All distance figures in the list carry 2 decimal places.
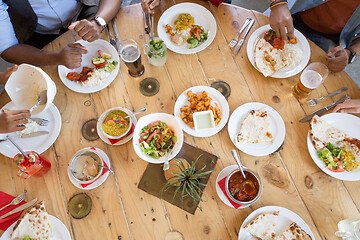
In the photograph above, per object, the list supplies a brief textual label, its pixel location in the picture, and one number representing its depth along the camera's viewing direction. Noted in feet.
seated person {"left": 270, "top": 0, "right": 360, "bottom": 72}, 6.10
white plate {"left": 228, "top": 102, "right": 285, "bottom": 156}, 5.49
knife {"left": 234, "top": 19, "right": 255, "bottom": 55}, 6.34
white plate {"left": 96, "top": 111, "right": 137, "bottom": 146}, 5.62
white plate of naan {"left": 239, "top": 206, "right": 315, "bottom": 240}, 4.84
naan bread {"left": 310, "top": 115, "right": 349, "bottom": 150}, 5.45
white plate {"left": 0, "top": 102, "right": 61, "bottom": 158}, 5.52
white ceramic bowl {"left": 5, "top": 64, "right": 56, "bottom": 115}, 5.06
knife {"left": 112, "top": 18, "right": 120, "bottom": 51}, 6.47
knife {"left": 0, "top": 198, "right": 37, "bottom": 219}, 5.12
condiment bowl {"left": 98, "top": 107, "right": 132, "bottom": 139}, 5.32
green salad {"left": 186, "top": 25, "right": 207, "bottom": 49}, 6.31
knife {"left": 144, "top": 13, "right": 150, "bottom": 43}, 6.48
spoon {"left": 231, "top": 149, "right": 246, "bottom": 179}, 4.87
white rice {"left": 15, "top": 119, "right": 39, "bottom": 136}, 5.65
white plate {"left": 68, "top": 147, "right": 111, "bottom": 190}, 5.35
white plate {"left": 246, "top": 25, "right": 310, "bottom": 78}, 6.02
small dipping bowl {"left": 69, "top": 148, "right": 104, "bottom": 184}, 5.14
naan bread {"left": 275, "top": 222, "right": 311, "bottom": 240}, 4.79
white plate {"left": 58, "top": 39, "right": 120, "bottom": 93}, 6.00
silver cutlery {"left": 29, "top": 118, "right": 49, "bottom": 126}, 5.68
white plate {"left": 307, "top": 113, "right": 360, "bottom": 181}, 5.35
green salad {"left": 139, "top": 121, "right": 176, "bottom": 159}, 5.18
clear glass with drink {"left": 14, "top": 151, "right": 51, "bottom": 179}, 5.13
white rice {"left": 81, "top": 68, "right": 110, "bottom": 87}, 5.98
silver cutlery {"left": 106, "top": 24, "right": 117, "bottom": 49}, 6.48
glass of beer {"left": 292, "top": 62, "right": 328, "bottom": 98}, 5.69
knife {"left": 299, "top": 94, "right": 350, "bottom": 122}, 5.68
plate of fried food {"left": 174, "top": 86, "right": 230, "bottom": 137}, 5.54
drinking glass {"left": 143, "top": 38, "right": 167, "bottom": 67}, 5.83
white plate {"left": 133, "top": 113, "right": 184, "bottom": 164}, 5.14
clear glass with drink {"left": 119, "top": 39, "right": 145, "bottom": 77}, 5.74
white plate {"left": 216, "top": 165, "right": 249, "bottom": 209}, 5.18
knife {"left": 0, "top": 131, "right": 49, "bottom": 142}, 5.69
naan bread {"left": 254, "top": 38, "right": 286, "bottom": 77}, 5.99
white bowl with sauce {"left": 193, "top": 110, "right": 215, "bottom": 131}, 5.50
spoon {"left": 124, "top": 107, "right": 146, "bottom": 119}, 5.52
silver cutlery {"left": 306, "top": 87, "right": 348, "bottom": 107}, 5.84
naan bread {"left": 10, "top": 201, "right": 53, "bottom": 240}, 4.86
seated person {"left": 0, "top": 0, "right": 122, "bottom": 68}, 6.02
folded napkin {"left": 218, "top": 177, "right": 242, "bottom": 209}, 5.14
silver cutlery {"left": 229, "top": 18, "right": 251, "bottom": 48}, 6.38
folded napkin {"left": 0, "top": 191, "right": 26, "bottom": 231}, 5.11
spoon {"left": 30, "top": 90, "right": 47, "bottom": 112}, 5.30
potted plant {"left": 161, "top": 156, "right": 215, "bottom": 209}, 5.10
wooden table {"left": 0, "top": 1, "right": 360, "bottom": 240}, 5.20
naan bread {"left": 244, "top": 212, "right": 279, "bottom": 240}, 4.88
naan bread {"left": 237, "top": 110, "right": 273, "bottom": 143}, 5.50
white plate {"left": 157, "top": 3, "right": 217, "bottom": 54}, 6.40
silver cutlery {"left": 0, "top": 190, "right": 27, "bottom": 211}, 5.23
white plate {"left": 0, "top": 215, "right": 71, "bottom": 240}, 5.05
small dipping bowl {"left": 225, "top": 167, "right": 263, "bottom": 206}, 4.73
